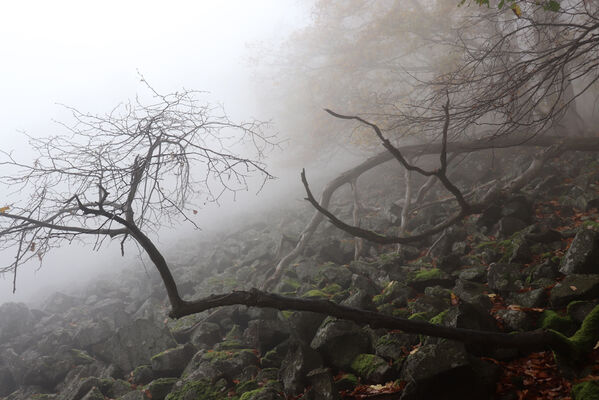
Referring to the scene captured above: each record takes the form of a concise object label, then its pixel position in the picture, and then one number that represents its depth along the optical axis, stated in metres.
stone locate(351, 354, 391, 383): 3.99
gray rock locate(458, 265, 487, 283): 5.66
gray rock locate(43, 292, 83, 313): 14.24
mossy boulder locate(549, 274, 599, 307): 4.02
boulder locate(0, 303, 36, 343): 11.67
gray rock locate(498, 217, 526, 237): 7.03
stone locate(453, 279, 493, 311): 4.79
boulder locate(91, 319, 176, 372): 6.92
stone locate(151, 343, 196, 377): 5.98
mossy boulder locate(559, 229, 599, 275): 4.58
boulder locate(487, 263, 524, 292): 5.04
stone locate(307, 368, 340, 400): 3.79
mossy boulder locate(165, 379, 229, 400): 4.64
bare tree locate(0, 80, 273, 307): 3.72
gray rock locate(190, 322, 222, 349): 7.00
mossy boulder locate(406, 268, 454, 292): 5.91
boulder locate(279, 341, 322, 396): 4.32
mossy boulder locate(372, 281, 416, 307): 5.71
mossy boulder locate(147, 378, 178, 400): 5.26
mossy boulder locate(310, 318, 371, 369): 4.57
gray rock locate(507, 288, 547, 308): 4.45
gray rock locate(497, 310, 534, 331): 4.05
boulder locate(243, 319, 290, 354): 5.76
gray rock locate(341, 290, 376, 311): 5.52
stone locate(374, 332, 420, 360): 4.26
